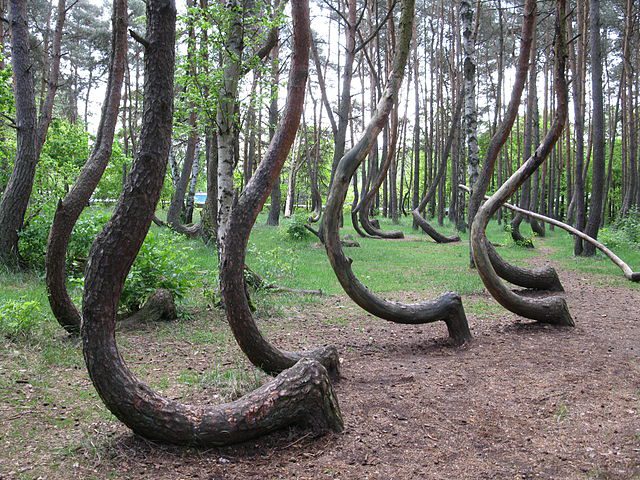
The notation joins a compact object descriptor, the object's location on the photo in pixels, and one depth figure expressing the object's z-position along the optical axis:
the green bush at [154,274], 6.70
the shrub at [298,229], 16.06
